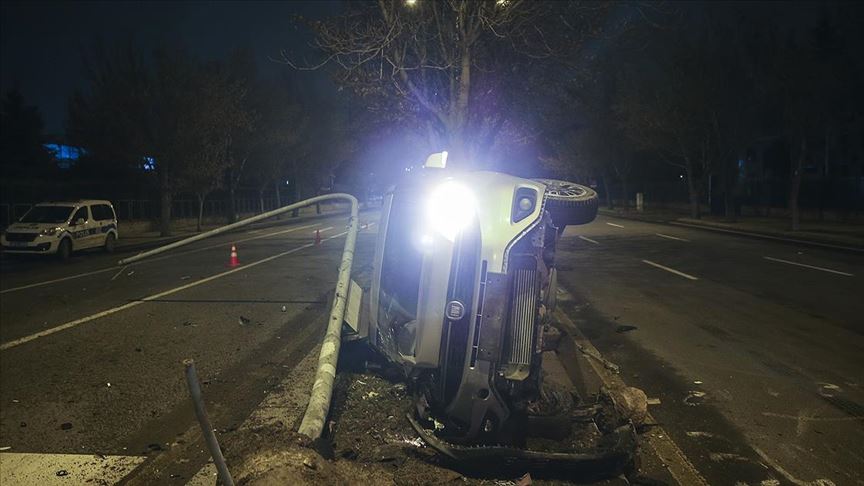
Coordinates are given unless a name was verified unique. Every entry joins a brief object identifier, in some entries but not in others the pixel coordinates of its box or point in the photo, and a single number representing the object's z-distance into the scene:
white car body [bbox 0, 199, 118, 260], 18.78
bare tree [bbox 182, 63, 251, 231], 30.91
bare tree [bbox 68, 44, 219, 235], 29.48
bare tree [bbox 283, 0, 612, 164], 14.66
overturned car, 3.75
